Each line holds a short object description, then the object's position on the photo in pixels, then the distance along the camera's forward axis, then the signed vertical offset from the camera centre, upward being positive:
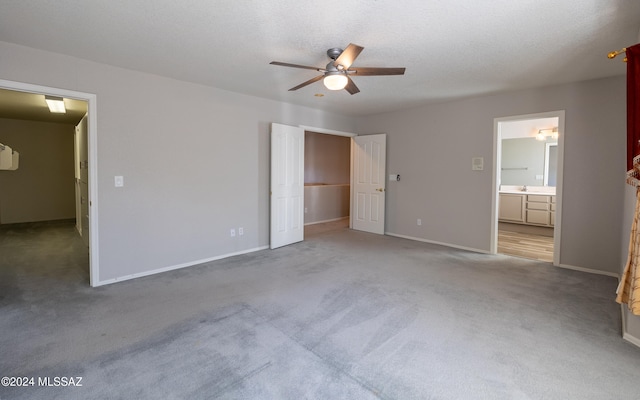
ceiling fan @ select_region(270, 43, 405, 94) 2.71 +1.05
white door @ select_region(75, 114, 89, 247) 5.02 +0.09
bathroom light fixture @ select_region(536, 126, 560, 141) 6.51 +1.16
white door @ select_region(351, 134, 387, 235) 6.19 +0.08
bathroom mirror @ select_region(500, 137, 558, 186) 6.88 +0.59
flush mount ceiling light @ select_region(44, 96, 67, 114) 4.33 +1.23
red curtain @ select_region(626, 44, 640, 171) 2.17 +0.63
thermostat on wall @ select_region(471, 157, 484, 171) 4.88 +0.37
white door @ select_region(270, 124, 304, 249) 5.02 +0.00
